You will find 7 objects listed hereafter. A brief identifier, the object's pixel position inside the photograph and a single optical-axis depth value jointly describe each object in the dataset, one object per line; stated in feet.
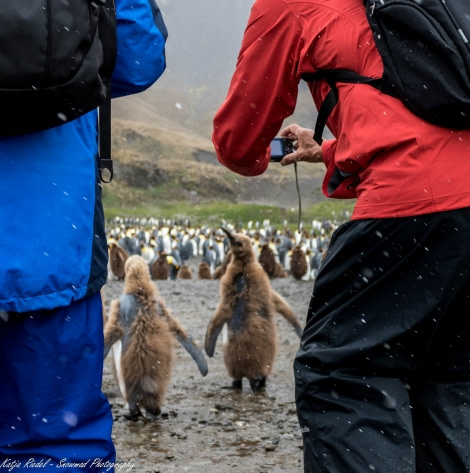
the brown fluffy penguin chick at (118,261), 49.57
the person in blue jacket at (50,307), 4.68
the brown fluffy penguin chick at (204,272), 49.80
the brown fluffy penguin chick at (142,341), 13.52
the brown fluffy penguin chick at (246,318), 15.69
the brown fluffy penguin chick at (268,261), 48.03
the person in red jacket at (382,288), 4.73
